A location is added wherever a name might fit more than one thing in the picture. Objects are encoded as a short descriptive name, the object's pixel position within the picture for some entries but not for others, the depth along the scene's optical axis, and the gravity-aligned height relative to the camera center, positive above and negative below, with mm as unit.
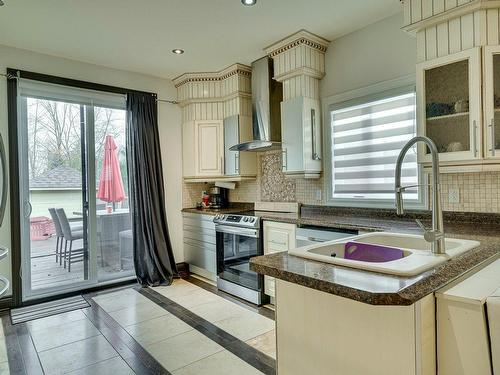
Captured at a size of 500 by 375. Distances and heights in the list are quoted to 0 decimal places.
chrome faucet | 1268 -148
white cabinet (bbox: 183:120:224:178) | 4230 +507
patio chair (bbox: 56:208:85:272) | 3625 -572
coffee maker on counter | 4574 -170
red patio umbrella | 3889 +136
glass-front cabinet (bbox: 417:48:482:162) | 2062 +525
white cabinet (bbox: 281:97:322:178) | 3211 +487
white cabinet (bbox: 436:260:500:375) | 993 -489
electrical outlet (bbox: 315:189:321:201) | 3449 -127
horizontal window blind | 2750 +342
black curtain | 3934 -84
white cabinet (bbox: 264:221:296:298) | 3041 -540
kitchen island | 982 -471
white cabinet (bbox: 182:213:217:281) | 3921 -767
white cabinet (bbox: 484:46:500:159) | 2025 +532
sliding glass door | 3406 -5
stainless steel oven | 3285 -774
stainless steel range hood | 3580 +919
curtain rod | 3203 +1168
